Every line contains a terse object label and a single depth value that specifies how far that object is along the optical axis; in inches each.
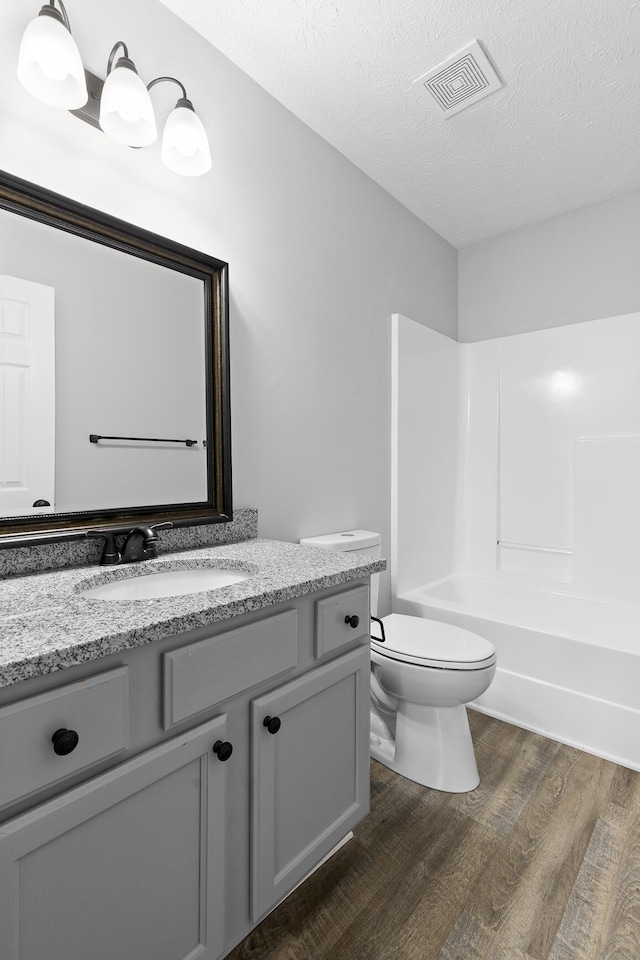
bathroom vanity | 28.3
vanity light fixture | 43.7
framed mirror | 47.6
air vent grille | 65.6
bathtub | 75.9
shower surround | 87.4
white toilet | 66.2
